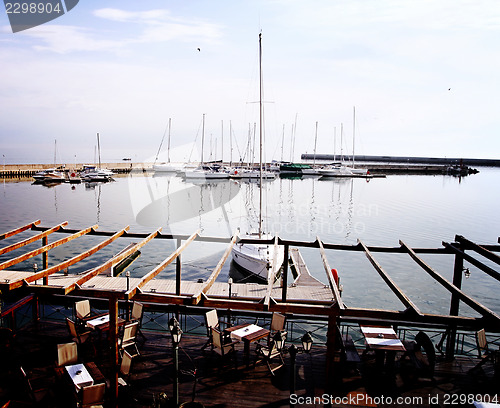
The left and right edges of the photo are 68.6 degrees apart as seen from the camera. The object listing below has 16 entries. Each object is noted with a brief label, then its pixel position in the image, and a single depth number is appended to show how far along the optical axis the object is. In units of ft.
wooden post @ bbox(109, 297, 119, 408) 23.29
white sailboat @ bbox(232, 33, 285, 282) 68.18
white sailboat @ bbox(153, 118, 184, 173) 350.43
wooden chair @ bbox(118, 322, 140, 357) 29.89
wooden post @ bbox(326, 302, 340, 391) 21.47
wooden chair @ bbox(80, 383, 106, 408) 21.80
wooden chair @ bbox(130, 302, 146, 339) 33.81
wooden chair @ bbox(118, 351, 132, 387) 26.08
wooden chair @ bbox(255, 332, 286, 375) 28.91
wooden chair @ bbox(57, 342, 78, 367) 25.38
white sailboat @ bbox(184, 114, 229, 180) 277.23
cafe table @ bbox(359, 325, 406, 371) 27.84
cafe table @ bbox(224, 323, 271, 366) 29.45
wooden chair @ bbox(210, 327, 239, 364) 29.40
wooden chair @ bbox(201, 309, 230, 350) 31.24
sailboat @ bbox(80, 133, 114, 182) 268.21
